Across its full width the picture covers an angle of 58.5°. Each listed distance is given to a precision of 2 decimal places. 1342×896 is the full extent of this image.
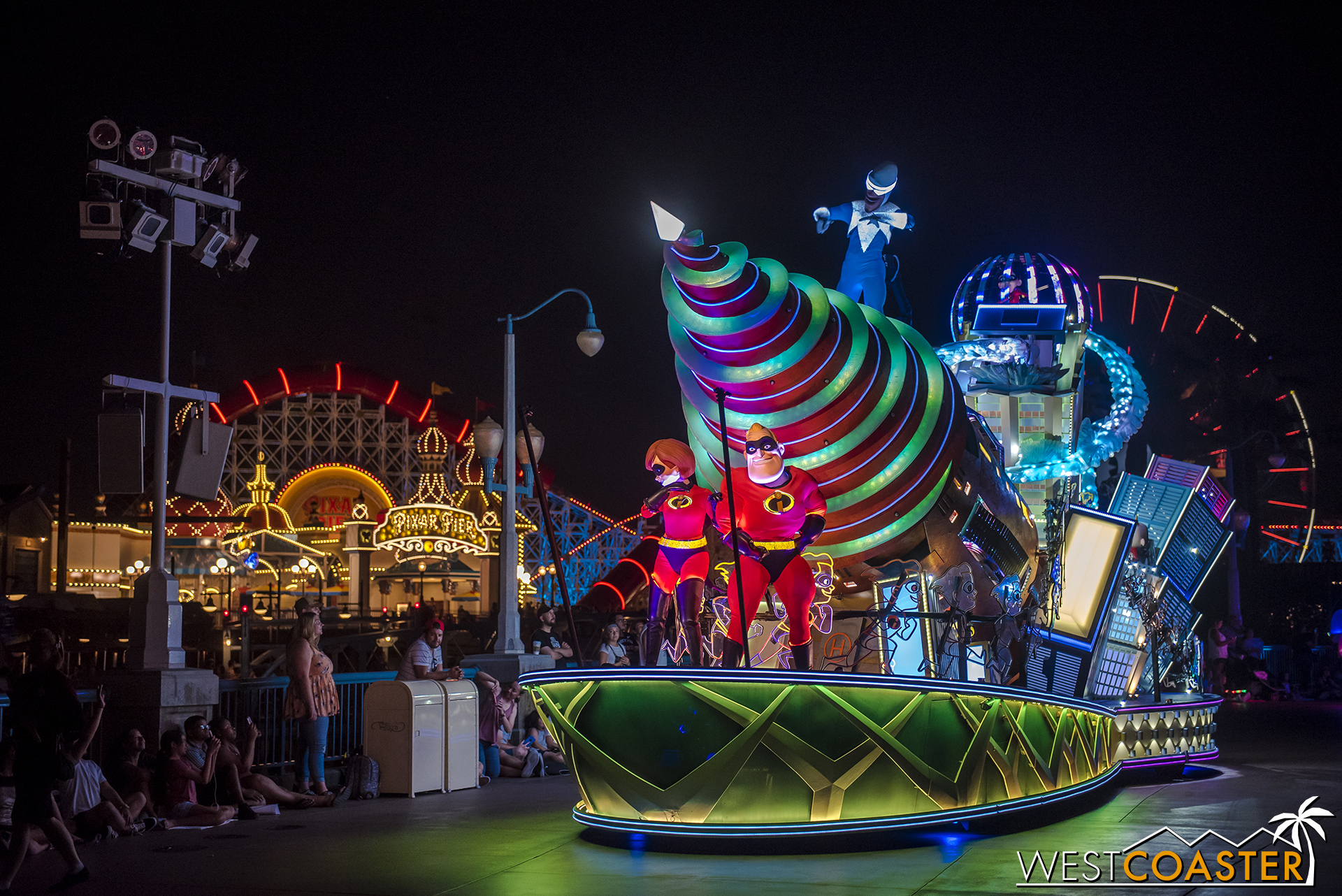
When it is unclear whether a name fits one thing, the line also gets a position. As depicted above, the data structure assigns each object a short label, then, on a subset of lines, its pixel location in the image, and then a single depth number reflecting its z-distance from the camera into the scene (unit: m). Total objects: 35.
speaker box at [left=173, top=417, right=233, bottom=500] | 11.61
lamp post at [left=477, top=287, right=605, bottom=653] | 16.20
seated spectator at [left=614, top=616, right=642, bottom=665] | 21.14
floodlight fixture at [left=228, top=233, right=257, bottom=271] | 12.52
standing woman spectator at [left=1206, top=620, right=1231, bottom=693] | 24.73
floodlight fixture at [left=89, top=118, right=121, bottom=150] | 11.25
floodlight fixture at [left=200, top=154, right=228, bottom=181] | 11.99
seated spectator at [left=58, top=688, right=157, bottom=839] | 8.94
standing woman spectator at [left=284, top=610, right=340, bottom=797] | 11.31
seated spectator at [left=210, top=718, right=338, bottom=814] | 10.50
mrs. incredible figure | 9.54
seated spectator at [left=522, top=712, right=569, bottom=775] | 14.43
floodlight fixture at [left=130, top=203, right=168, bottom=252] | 11.27
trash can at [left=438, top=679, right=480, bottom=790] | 12.44
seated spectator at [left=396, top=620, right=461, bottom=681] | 12.62
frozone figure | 12.55
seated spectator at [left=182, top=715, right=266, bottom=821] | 10.27
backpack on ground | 11.73
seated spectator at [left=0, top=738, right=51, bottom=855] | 8.66
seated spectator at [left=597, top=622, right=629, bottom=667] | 14.08
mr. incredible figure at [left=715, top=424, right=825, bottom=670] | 9.46
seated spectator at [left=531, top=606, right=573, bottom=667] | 16.39
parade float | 8.51
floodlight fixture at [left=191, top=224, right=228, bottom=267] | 11.90
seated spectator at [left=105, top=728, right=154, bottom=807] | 9.76
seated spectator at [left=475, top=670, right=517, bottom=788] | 13.68
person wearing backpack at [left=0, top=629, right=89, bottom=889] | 7.14
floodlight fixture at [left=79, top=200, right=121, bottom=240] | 11.18
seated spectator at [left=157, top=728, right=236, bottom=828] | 9.93
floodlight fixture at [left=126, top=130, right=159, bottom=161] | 11.44
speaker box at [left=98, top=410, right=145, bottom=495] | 10.96
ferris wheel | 37.94
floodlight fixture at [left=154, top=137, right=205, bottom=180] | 11.61
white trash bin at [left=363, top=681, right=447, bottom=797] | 11.88
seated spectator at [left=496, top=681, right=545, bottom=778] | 13.86
